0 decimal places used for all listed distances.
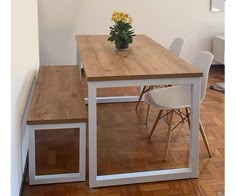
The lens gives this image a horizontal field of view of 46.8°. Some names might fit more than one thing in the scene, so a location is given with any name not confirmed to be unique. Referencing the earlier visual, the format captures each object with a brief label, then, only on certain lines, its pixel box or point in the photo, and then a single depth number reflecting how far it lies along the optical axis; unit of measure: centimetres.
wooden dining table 177
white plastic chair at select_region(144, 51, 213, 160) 204
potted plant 234
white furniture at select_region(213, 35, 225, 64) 406
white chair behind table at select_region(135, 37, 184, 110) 269
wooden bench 181
